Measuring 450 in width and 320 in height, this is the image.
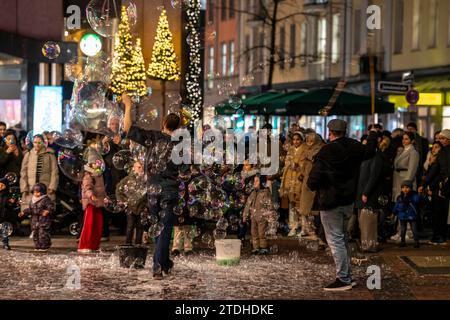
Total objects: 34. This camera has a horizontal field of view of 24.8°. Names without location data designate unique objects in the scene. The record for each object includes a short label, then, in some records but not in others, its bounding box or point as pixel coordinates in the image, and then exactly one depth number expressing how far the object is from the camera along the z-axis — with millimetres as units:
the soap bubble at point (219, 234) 13938
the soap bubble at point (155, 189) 12500
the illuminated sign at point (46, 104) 26031
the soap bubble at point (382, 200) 16123
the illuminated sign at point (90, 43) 27453
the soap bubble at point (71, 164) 15445
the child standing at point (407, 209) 16766
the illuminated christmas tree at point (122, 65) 28812
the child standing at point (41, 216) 15477
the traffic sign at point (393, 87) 22547
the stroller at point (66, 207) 17906
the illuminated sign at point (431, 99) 31934
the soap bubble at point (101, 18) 16203
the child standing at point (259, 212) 15297
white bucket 13727
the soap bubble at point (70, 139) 15617
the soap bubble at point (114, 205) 14195
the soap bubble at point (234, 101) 16625
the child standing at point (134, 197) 14109
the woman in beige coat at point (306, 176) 16328
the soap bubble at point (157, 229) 12430
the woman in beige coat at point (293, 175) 17141
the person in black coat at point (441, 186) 16781
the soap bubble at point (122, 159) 13961
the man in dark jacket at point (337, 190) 11742
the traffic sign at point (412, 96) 24000
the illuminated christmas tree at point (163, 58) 26172
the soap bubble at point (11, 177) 15758
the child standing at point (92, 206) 15367
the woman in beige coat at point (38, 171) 17188
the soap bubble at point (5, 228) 14734
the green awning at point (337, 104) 22766
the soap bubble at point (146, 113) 14484
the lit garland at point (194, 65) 25703
